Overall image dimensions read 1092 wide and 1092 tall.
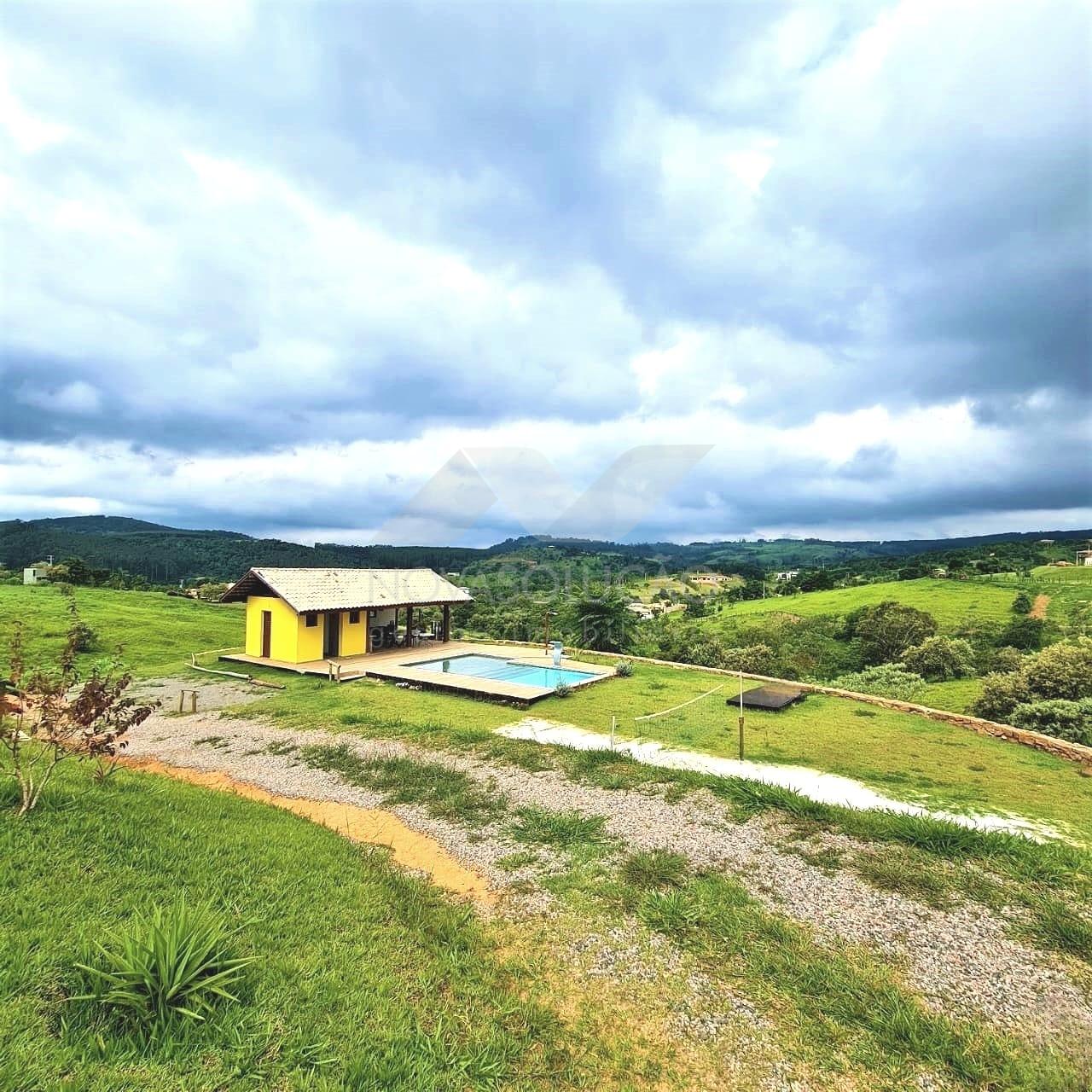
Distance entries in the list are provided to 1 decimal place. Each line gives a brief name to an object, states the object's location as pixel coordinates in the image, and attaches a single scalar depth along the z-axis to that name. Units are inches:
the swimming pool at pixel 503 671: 589.9
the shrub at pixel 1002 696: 432.8
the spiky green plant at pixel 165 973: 102.3
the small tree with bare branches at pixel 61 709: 176.2
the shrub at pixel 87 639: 665.6
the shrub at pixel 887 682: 522.3
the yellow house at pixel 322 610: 628.1
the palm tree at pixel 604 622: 764.6
